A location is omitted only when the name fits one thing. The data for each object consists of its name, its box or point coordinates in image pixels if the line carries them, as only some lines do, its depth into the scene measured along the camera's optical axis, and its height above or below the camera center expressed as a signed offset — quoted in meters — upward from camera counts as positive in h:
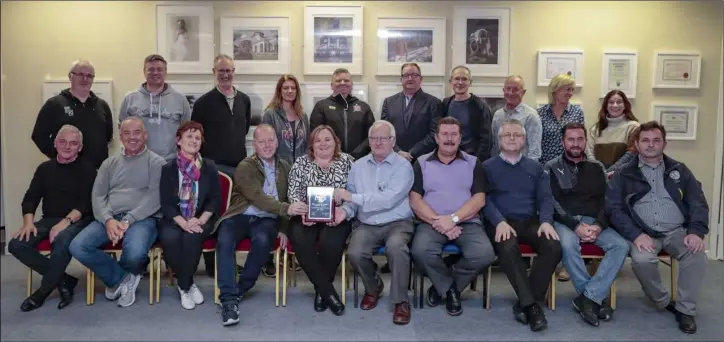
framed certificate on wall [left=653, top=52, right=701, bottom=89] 5.55 +0.50
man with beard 3.85 -0.73
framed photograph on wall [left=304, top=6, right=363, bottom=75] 5.49 +0.78
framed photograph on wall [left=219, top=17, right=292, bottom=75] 5.50 +0.69
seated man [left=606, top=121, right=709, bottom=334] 3.84 -0.66
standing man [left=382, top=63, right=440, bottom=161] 4.80 +0.02
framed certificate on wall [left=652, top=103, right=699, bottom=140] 5.60 +0.03
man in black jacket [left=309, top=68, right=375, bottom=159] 4.78 +0.00
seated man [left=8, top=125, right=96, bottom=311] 3.97 -0.71
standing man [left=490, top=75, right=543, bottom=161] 4.65 +0.02
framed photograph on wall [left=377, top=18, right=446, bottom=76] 5.51 +0.72
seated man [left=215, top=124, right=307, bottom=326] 3.95 -0.70
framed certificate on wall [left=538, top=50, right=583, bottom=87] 5.52 +0.53
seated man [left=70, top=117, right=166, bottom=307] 3.96 -0.72
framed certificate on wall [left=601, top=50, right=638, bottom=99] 5.53 +0.47
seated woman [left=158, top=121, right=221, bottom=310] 3.99 -0.65
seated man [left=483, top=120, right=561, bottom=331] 3.84 -0.69
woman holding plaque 3.94 -0.70
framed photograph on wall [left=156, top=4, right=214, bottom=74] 5.49 +0.75
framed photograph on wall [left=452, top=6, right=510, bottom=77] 5.50 +0.76
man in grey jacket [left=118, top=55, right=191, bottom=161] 4.53 +0.04
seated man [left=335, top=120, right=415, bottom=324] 3.91 -0.65
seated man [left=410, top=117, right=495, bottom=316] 3.90 -0.68
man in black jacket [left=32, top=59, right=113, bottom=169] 4.52 -0.03
